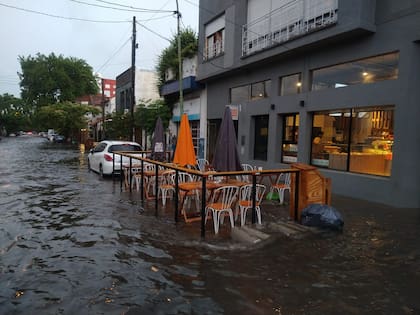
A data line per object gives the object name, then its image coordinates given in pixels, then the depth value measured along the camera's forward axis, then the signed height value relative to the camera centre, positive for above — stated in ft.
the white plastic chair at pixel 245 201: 22.45 -4.81
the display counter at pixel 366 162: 31.99 -3.09
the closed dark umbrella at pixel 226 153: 22.90 -1.74
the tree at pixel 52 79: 190.29 +23.12
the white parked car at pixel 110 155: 45.70 -4.19
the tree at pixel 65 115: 149.59 +2.76
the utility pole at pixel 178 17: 54.70 +16.53
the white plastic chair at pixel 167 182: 28.66 -4.88
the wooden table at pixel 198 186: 22.93 -4.04
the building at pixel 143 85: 104.47 +11.37
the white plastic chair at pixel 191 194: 28.35 -5.60
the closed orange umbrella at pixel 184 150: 27.63 -1.92
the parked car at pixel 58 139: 191.01 -9.13
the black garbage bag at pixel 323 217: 21.12 -5.24
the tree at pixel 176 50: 66.23 +14.17
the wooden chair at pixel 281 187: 29.43 -4.85
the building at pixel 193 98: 64.62 +5.17
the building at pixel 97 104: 154.93 +8.75
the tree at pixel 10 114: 299.38 +5.46
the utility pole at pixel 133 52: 71.46 +14.24
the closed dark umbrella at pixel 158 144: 38.22 -2.09
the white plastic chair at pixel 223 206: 21.24 -4.77
